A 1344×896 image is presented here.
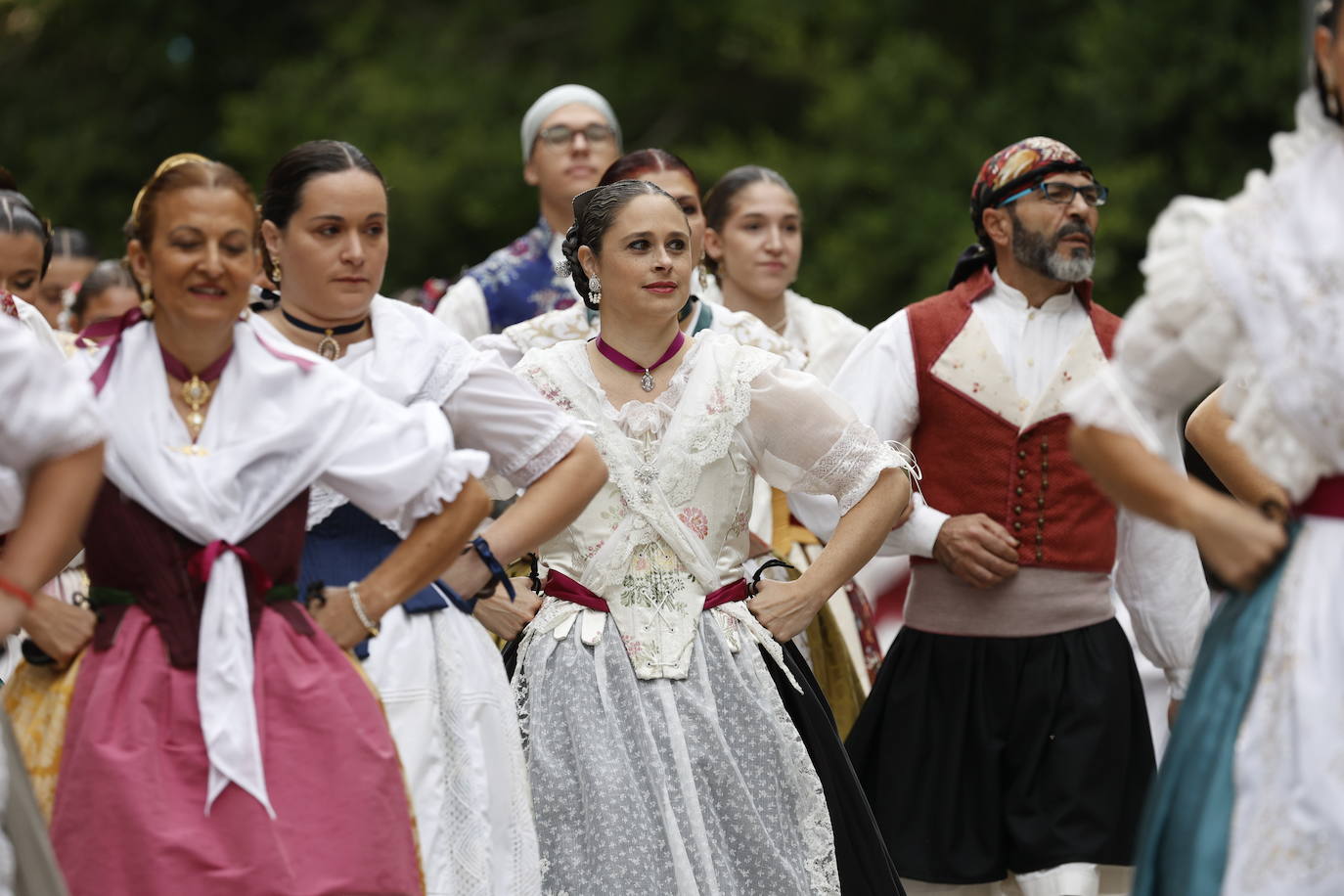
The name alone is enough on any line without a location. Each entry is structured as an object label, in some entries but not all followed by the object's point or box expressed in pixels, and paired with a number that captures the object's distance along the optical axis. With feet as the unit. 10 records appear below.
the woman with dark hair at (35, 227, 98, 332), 59.82
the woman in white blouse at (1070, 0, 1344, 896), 22.74
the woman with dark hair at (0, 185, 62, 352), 38.01
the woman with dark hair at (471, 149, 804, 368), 41.22
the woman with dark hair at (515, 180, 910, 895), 32.81
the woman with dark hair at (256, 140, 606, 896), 29.40
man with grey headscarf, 48.11
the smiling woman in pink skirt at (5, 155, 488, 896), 24.67
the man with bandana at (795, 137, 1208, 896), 39.86
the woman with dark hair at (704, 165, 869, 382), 49.29
